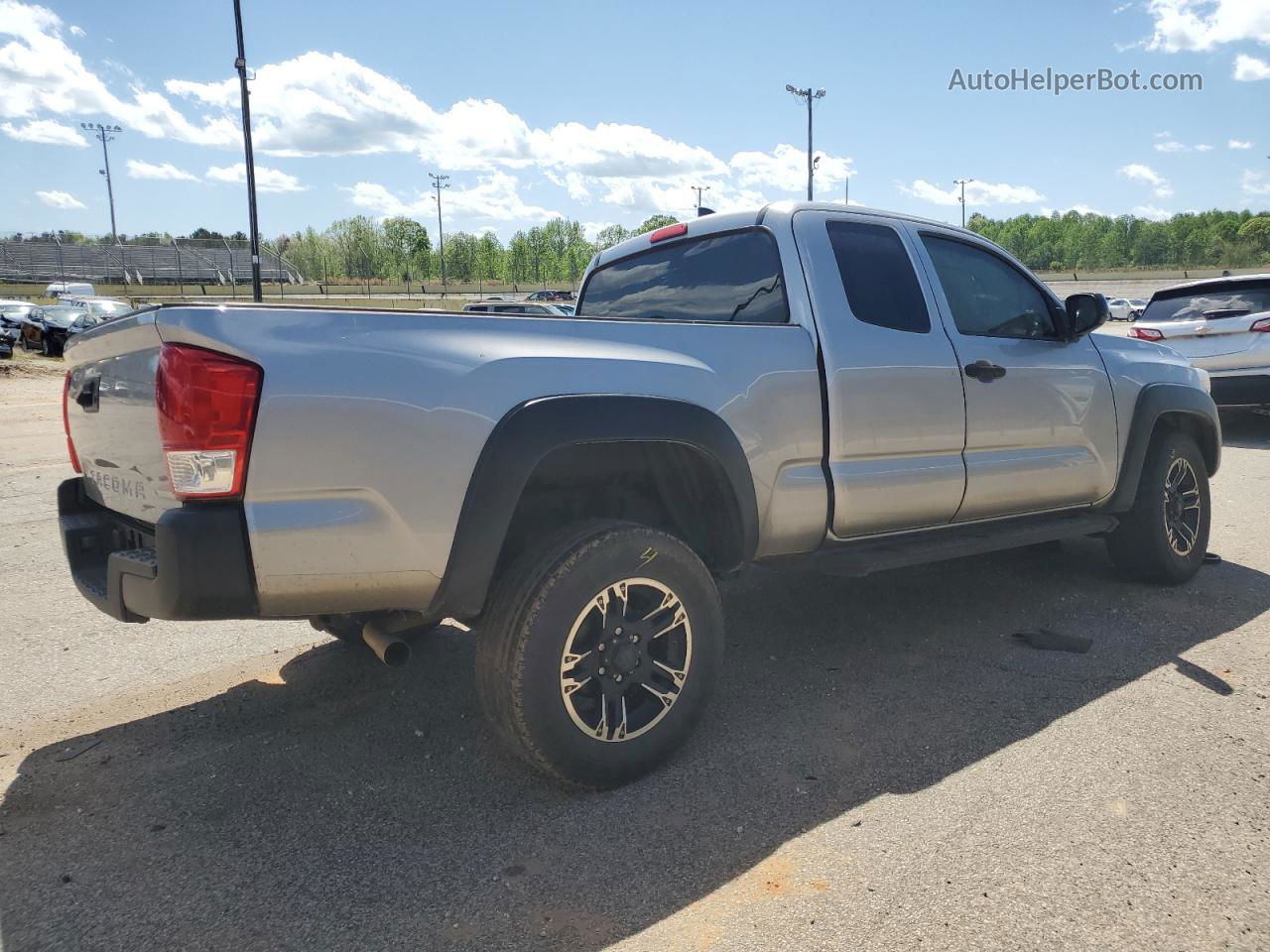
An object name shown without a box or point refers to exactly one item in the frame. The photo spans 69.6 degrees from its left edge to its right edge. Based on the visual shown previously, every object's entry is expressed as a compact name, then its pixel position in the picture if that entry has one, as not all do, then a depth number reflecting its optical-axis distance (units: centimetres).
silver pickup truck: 241
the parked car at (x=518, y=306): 1230
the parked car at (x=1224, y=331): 1004
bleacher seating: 7594
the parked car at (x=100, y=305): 2898
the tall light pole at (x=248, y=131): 1981
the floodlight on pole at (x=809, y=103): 4263
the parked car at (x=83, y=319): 2609
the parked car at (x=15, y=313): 2853
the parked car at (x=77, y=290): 4600
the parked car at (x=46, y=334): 2677
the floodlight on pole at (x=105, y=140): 9344
